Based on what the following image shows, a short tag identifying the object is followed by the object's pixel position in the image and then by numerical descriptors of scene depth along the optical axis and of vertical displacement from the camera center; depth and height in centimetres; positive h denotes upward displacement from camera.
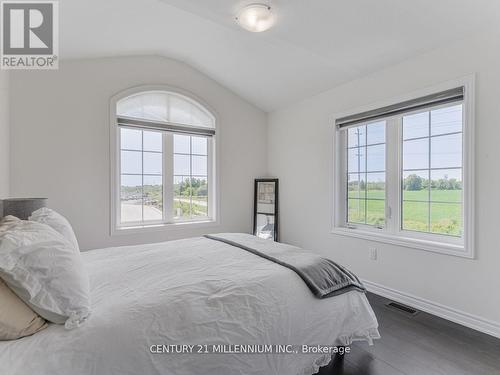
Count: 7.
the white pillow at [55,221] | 158 -22
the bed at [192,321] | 99 -59
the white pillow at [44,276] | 102 -35
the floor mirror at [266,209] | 415 -36
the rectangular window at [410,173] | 236 +13
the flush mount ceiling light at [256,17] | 218 +139
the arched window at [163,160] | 337 +34
